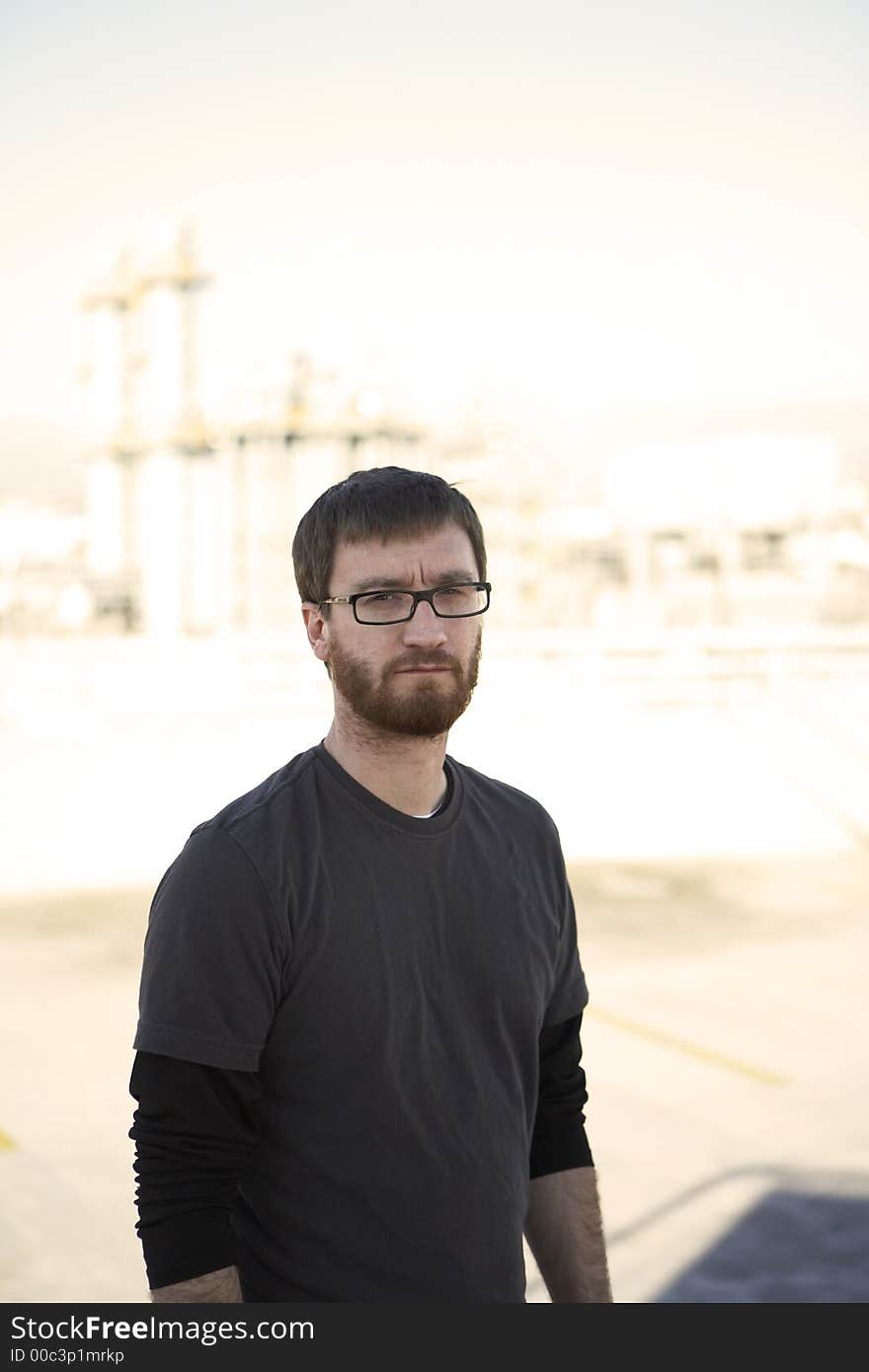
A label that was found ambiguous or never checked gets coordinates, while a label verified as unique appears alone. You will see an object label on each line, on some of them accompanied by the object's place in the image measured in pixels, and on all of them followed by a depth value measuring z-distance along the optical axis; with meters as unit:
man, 2.04
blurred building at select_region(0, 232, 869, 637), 54.97
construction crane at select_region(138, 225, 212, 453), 58.56
